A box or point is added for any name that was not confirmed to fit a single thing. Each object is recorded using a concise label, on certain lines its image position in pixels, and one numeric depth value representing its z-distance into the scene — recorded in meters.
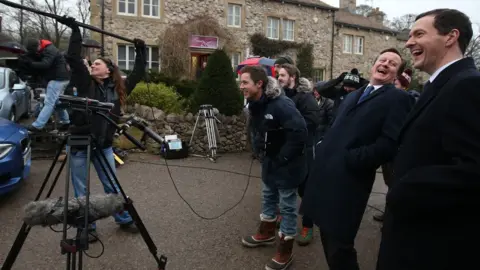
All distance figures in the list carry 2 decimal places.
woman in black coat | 3.30
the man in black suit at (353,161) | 2.38
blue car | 4.54
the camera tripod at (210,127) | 8.31
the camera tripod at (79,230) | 2.34
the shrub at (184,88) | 13.03
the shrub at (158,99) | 9.28
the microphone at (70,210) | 2.51
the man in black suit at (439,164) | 1.38
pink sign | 18.30
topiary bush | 9.22
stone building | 17.41
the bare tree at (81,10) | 36.88
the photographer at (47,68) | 7.04
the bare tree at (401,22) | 44.83
